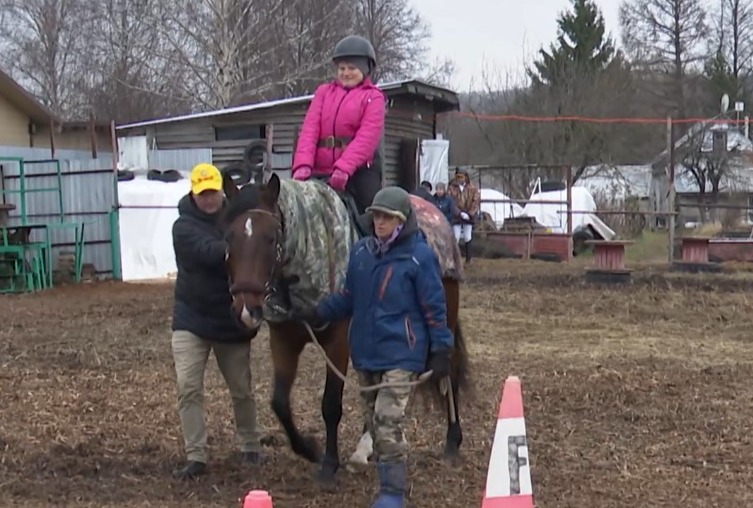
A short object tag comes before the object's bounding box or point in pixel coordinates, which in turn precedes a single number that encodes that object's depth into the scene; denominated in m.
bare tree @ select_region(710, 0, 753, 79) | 51.44
